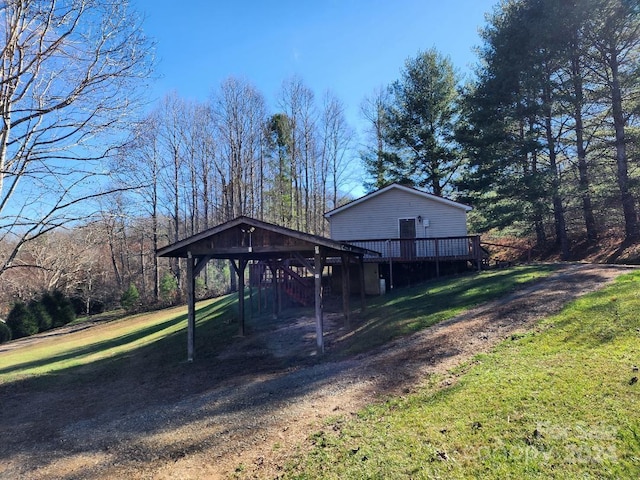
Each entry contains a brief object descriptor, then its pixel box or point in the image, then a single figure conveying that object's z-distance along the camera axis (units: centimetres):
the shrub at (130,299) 3177
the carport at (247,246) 1060
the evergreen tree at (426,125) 2936
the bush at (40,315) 2838
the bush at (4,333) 2552
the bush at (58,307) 3012
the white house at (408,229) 1841
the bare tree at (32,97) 777
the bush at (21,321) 2705
